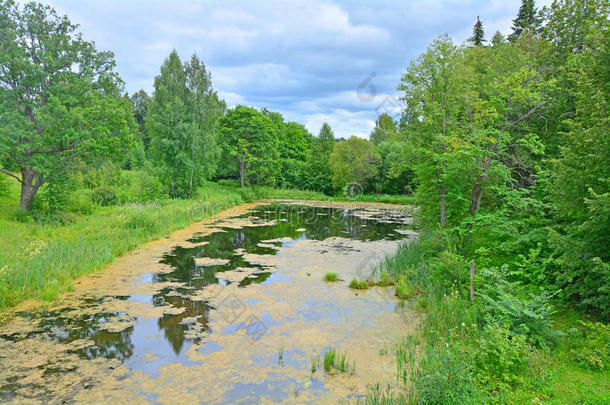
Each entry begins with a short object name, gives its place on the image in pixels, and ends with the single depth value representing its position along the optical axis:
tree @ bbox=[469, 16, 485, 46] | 35.59
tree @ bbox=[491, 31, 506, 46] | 29.97
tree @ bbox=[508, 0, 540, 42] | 26.53
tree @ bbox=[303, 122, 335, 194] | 43.75
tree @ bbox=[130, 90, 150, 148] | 59.34
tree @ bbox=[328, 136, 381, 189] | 37.88
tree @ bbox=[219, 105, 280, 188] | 35.94
